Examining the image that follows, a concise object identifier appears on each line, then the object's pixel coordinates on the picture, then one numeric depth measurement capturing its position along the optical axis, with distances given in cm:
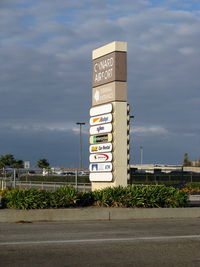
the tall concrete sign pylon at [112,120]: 2375
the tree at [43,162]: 11065
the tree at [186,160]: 14420
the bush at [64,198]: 2030
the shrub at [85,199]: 2105
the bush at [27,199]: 1967
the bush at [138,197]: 2114
